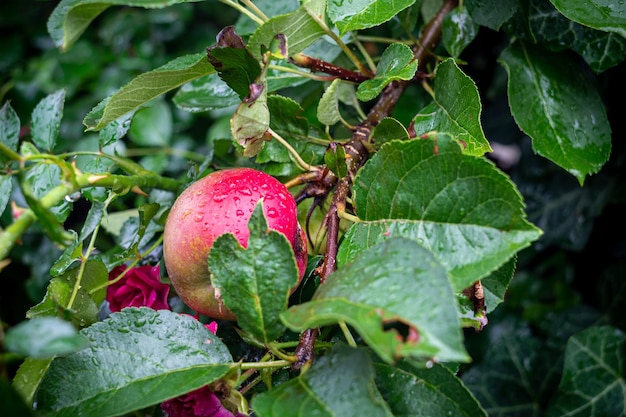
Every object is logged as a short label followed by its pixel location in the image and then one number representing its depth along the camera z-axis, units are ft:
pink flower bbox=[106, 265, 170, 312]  2.19
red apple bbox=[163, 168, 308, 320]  1.84
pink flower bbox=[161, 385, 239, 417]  1.85
